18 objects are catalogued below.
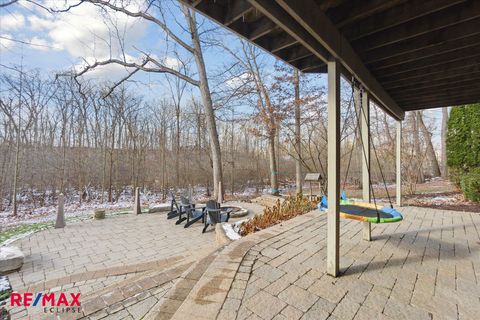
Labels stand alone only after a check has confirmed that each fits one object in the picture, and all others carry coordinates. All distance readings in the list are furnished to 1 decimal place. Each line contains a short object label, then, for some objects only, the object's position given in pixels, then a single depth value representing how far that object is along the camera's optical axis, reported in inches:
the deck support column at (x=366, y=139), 108.0
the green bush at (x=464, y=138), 261.4
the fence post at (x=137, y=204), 275.1
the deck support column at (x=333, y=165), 76.6
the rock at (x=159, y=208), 283.6
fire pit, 244.1
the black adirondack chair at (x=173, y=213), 243.8
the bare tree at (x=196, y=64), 317.4
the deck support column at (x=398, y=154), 190.1
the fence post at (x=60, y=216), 214.7
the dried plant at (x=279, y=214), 147.6
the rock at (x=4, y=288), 102.8
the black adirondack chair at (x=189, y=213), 211.9
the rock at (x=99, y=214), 249.1
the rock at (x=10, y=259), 128.3
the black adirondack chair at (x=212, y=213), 194.2
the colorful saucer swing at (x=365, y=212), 86.3
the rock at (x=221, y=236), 130.7
